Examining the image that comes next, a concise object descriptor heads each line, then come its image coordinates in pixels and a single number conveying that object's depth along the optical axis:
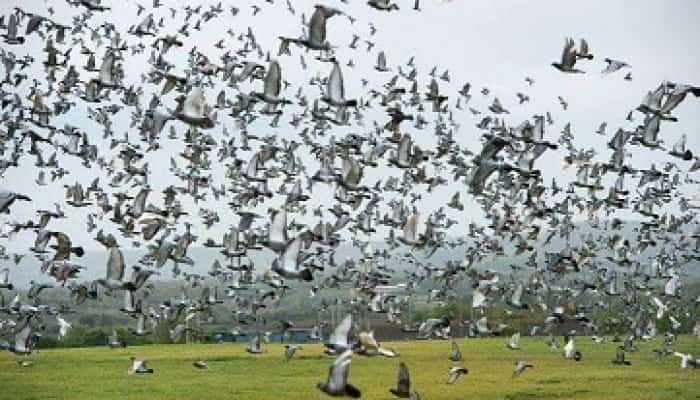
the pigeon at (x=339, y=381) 18.87
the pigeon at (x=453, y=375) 40.62
